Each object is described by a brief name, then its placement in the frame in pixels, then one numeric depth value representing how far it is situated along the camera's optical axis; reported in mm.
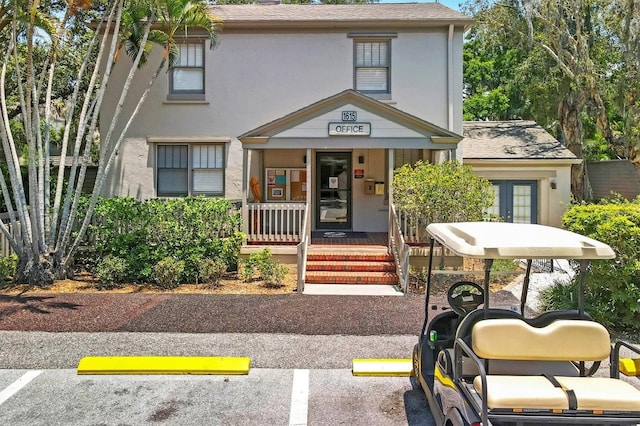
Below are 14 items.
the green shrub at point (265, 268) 10234
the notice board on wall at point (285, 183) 14438
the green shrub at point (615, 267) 6793
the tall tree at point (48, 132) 9773
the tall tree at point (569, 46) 17078
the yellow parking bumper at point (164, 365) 5734
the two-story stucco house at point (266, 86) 13789
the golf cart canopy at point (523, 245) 3589
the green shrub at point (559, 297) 7507
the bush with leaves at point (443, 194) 10195
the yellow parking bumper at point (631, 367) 4523
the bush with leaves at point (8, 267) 10010
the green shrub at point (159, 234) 10438
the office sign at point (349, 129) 11617
